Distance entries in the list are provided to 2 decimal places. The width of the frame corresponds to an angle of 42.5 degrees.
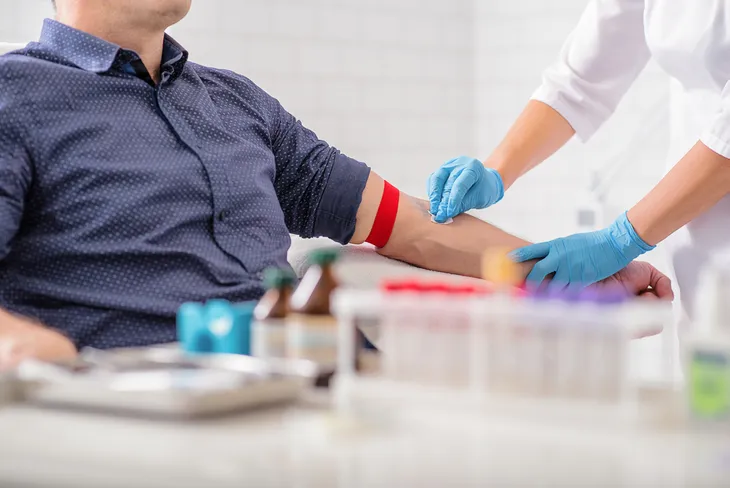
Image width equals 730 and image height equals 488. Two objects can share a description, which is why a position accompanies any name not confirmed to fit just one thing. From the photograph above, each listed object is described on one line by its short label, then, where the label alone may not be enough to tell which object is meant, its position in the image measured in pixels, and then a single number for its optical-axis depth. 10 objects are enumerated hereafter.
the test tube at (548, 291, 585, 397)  0.84
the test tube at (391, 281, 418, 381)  0.90
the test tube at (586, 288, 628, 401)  0.84
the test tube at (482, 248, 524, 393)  0.85
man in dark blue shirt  1.56
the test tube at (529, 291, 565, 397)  0.85
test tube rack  0.84
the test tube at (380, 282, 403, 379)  0.91
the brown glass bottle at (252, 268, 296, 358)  1.04
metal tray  0.87
